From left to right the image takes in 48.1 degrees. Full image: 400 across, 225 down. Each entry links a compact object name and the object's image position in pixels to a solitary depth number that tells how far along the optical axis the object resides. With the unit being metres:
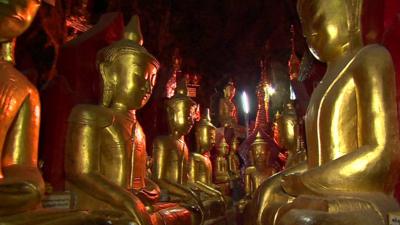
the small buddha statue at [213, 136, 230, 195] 6.35
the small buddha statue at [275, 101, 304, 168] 4.28
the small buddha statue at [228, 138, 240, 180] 6.58
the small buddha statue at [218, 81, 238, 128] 7.16
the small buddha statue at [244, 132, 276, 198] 5.04
